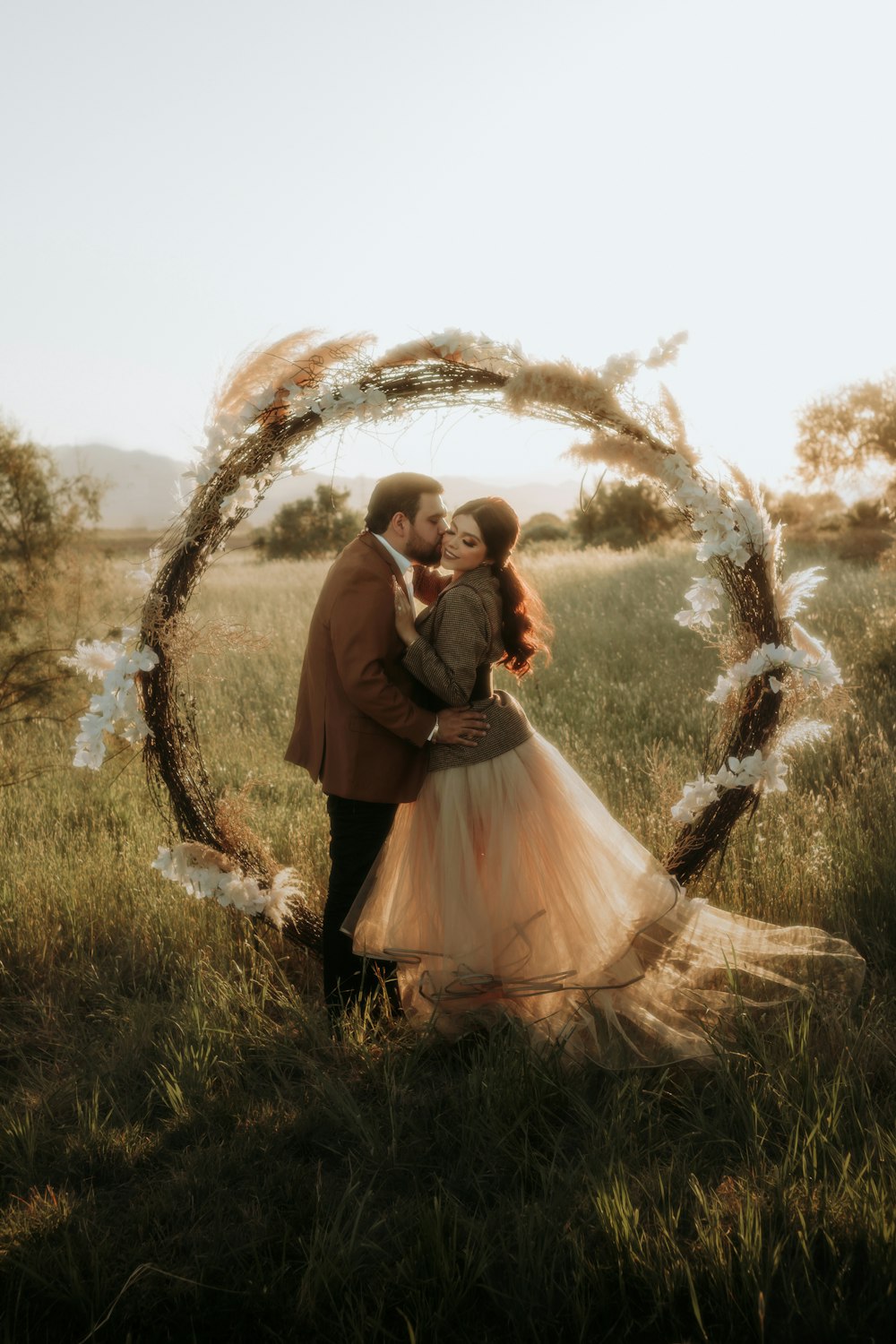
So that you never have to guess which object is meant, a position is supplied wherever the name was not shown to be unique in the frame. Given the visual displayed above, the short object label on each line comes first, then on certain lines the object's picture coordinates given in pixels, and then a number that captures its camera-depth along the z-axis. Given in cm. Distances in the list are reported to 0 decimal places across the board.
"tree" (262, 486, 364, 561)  3225
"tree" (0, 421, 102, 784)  878
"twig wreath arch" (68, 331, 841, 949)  446
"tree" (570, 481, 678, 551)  3067
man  399
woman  405
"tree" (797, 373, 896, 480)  2467
